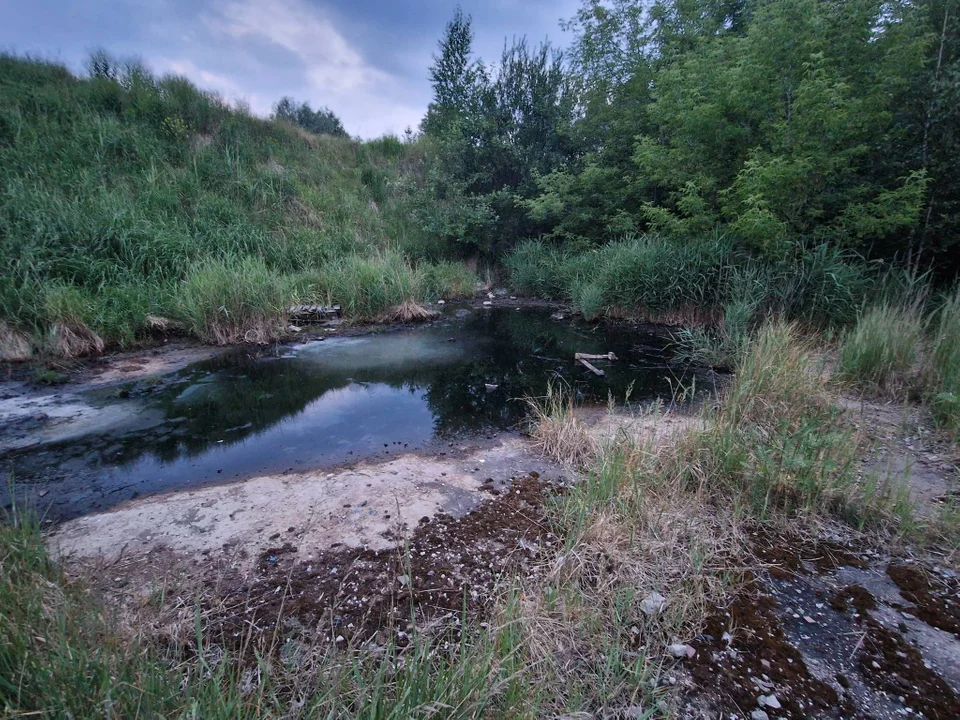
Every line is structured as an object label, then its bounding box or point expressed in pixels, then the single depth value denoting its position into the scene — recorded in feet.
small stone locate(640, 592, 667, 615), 6.83
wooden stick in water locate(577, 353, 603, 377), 20.51
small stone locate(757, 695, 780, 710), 5.63
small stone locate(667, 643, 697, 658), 6.23
